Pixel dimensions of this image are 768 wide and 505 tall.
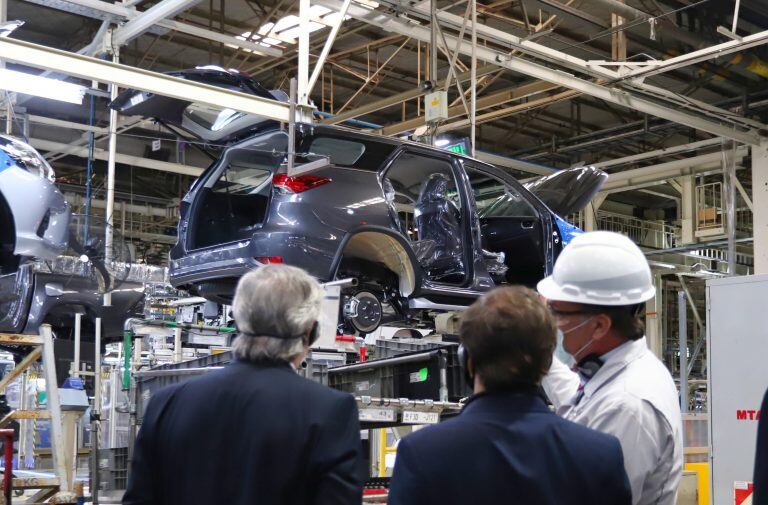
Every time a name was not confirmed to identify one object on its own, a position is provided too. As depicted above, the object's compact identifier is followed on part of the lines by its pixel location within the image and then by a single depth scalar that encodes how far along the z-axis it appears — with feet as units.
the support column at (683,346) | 33.09
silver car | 23.85
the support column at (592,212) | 52.42
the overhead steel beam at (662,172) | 48.49
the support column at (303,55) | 23.16
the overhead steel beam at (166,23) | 32.45
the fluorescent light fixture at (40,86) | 22.73
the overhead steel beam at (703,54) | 32.32
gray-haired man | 6.79
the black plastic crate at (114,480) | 24.59
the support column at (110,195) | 29.35
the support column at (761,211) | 42.32
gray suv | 21.15
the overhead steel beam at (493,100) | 42.63
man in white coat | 7.24
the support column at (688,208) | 50.37
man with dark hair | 6.01
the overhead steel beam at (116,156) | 48.08
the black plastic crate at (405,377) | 15.94
